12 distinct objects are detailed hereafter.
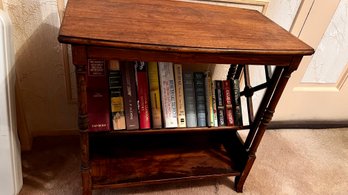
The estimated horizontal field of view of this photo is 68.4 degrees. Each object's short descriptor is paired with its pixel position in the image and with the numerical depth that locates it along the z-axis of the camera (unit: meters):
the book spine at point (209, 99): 1.00
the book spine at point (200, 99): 0.99
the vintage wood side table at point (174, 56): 0.65
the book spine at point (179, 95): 0.96
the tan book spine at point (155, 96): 0.93
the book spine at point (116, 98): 0.90
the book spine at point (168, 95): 0.94
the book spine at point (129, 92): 0.90
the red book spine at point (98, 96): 0.89
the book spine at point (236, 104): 1.03
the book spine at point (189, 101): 0.98
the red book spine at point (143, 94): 0.91
